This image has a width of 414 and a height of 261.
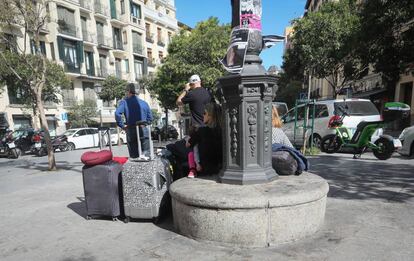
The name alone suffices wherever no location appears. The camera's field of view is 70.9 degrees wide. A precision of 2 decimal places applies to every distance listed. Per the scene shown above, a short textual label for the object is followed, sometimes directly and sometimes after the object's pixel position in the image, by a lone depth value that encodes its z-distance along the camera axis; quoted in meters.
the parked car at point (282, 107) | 17.05
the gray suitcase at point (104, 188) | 3.89
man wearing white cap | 4.64
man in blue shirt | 5.48
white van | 9.66
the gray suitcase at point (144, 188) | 3.68
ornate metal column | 3.39
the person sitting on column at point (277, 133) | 4.27
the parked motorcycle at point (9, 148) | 14.95
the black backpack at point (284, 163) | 3.83
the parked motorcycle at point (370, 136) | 7.24
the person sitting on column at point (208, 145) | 4.06
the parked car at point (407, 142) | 7.94
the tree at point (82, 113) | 26.80
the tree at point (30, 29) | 7.77
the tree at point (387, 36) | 8.77
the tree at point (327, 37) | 17.48
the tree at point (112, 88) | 30.17
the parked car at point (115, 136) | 22.40
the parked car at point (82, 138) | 18.59
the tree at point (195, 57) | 22.52
